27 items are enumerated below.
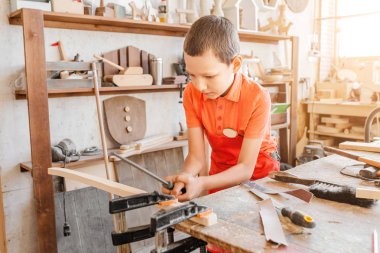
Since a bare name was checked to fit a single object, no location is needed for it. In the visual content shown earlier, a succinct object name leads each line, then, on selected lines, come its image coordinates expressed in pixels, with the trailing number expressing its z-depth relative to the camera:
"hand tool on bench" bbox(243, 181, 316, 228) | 0.93
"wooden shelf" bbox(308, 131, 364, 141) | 4.43
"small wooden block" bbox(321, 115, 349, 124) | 4.59
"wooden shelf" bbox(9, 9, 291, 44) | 2.39
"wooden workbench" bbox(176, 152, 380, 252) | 0.85
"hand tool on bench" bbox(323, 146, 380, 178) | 1.42
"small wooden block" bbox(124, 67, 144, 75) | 2.81
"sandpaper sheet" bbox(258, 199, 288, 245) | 0.86
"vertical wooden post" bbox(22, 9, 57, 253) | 2.20
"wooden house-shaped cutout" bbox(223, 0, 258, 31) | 3.39
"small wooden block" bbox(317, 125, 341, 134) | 4.64
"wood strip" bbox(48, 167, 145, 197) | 1.17
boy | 1.35
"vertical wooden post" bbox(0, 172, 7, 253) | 2.50
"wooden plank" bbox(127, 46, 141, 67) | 2.97
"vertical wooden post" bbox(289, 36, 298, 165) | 4.09
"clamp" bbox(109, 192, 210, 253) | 0.85
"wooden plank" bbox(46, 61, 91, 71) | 2.34
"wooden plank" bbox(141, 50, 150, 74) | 3.04
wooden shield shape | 2.90
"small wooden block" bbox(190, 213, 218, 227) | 0.94
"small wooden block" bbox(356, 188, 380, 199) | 1.10
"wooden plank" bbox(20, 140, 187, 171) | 2.45
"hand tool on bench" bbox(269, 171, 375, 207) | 1.12
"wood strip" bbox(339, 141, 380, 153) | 1.74
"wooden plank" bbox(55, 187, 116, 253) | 2.59
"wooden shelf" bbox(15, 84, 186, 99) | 2.45
